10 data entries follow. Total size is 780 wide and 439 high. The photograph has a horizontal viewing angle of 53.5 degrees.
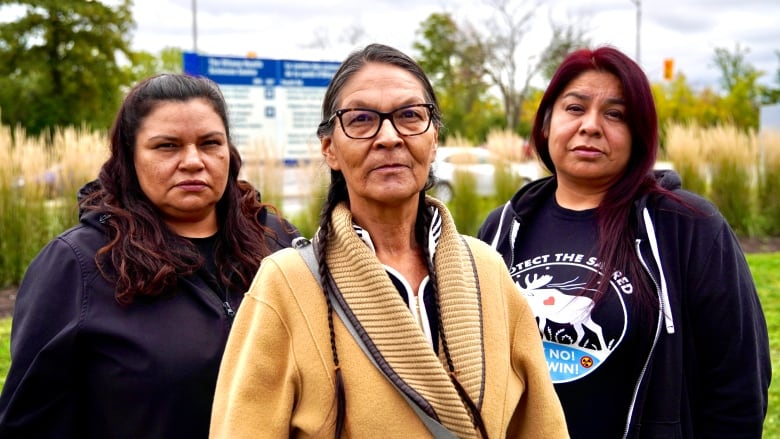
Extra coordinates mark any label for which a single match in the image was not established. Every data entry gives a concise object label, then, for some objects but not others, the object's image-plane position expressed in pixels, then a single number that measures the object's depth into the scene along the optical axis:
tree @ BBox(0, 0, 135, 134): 28.34
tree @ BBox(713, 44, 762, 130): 30.36
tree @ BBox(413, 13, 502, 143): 32.66
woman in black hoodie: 2.41
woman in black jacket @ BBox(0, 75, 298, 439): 2.30
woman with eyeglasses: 1.67
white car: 10.60
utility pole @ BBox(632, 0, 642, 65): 34.83
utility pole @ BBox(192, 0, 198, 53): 28.56
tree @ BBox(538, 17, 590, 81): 31.98
